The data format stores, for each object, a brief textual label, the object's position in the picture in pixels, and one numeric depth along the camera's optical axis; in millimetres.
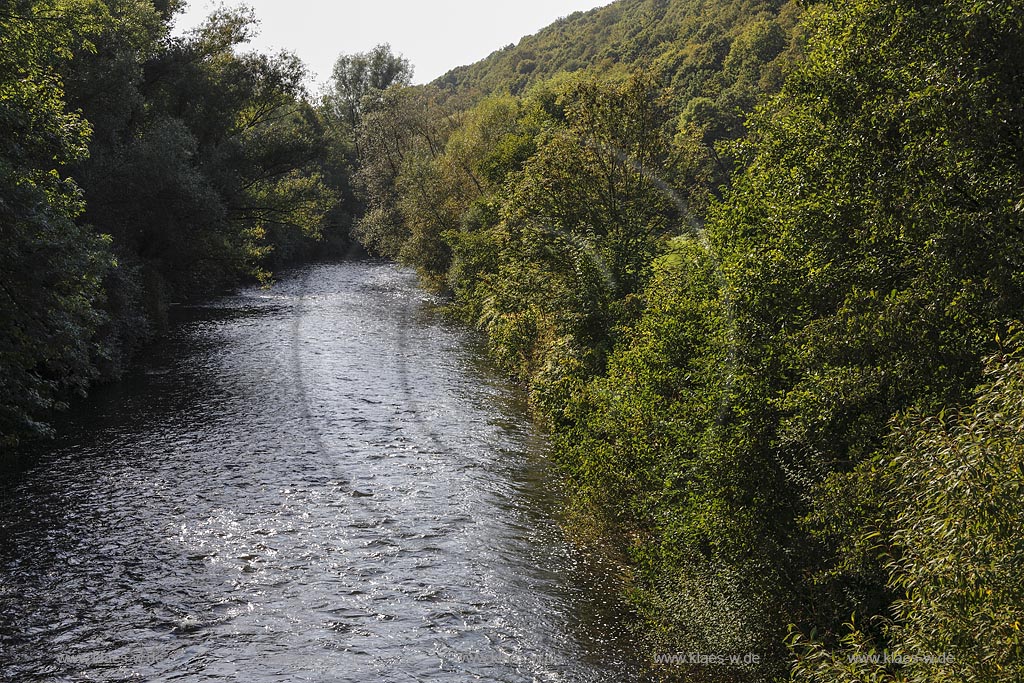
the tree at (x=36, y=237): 20734
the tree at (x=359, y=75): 118812
